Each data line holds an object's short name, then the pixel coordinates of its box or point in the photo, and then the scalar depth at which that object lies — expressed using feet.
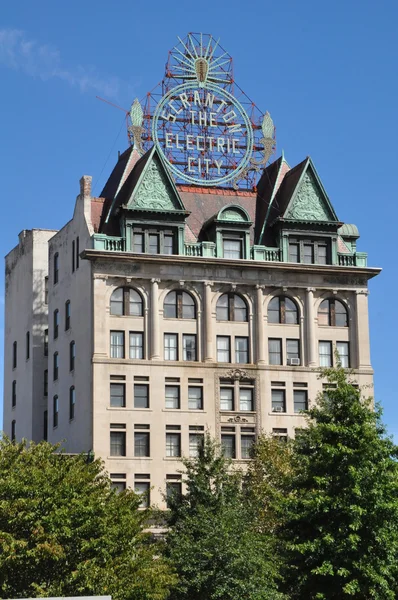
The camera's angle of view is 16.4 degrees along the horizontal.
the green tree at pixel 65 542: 201.77
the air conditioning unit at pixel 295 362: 330.95
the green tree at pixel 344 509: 203.00
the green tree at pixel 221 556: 215.92
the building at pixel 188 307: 315.78
